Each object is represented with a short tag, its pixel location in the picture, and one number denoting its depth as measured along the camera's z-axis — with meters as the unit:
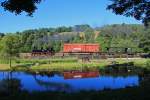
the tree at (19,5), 13.39
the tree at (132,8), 21.66
